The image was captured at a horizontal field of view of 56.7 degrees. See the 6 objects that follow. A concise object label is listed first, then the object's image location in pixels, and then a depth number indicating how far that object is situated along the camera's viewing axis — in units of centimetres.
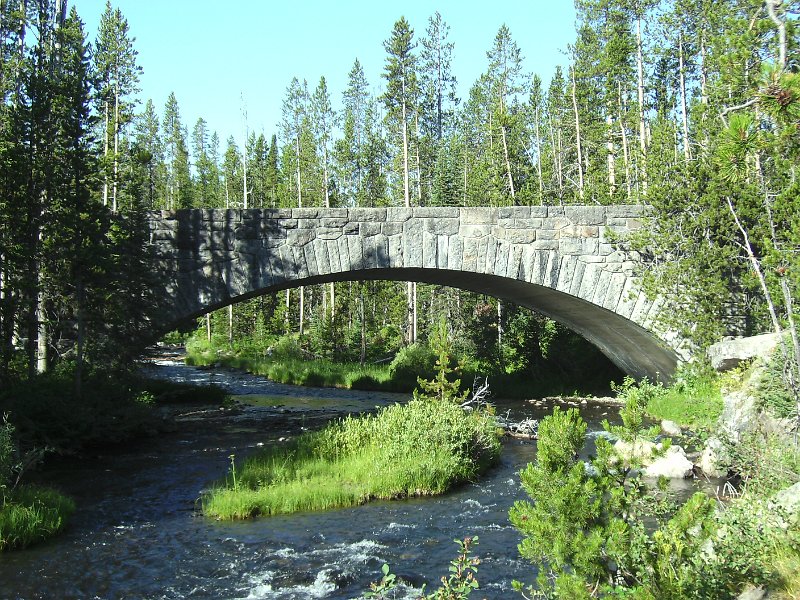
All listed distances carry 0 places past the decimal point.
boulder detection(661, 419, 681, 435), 1183
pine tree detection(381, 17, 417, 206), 2834
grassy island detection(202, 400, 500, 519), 823
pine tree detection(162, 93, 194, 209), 4806
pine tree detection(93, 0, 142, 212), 2745
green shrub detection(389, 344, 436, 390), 2031
